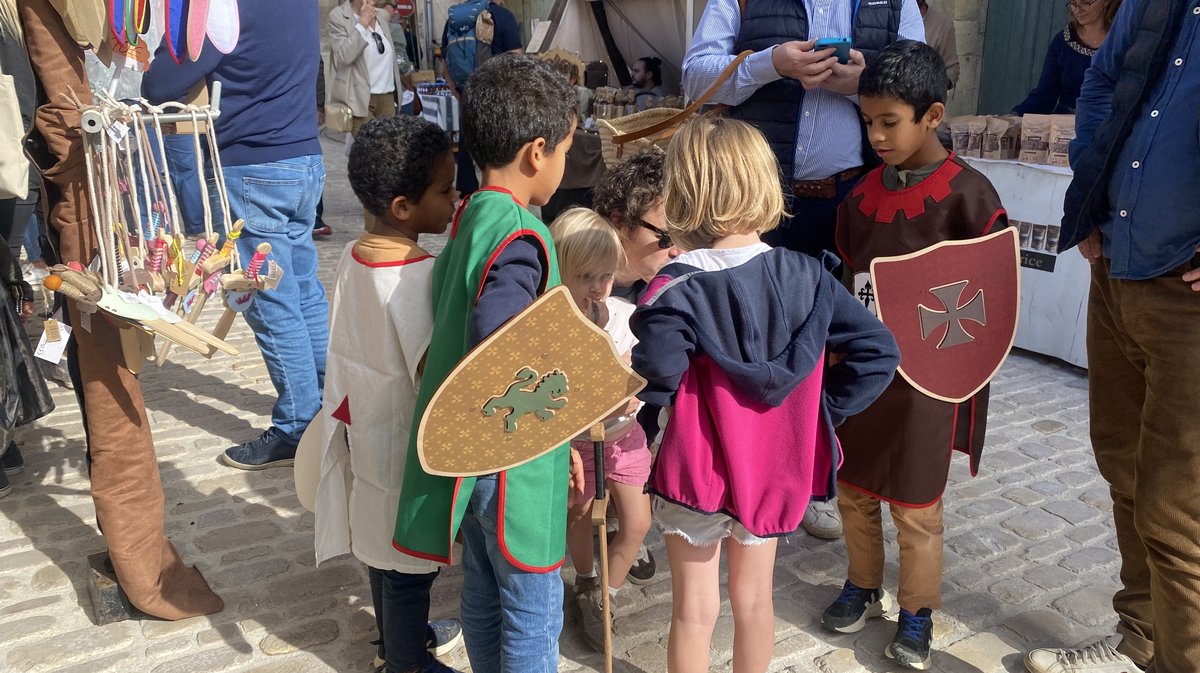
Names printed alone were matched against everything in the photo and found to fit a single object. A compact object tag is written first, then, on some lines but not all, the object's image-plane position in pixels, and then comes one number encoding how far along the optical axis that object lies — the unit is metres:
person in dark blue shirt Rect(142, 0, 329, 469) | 3.61
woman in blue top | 5.02
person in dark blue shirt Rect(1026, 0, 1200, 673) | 2.10
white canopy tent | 7.98
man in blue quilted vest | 2.96
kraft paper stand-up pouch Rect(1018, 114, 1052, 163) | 5.06
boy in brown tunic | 2.47
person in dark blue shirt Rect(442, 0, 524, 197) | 8.91
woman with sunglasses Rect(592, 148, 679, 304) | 2.66
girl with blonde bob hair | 1.94
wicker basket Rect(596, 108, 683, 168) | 3.12
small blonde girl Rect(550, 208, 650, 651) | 2.46
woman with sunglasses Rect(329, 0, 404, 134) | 8.55
